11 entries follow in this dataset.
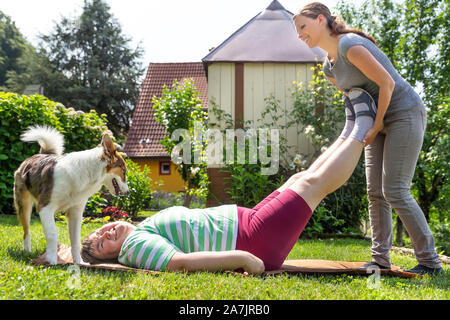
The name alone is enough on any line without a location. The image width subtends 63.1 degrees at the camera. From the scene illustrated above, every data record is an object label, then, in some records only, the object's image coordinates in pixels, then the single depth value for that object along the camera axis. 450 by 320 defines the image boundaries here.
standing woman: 2.54
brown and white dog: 2.85
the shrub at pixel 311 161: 6.12
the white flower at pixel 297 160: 6.24
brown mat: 2.43
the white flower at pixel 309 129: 6.37
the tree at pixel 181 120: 9.32
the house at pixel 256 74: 7.02
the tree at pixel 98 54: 23.64
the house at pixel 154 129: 19.45
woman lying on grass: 2.27
